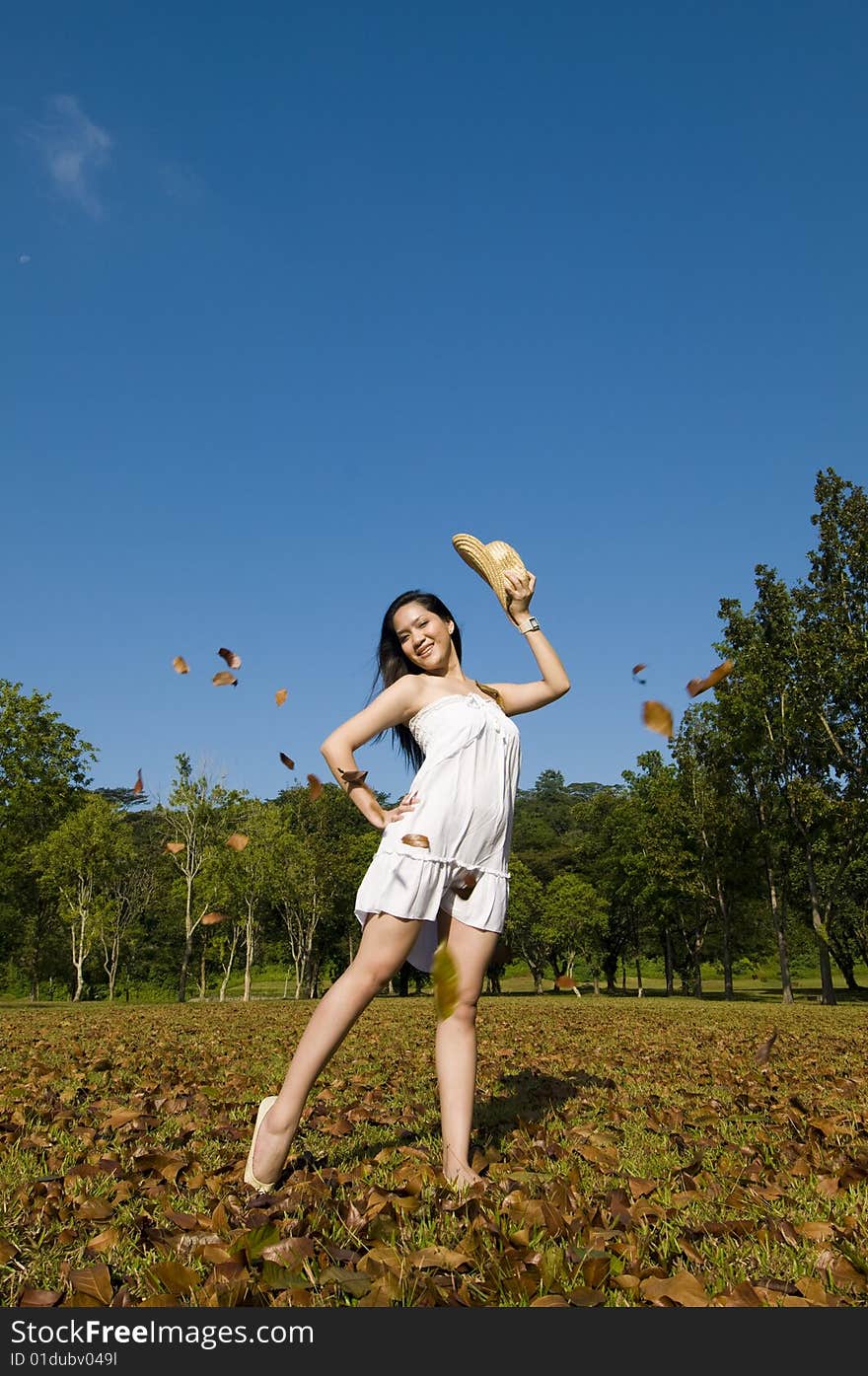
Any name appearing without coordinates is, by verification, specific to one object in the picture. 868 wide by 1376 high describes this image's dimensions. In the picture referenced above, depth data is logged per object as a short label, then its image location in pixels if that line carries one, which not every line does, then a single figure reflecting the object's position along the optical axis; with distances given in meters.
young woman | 3.42
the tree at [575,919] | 47.62
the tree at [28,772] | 27.25
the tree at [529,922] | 49.38
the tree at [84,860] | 33.69
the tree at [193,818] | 33.19
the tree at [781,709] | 30.34
